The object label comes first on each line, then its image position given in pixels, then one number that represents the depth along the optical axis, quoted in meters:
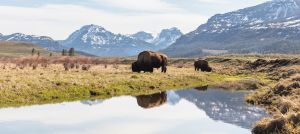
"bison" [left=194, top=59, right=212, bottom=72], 96.25
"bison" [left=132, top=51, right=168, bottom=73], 69.44
